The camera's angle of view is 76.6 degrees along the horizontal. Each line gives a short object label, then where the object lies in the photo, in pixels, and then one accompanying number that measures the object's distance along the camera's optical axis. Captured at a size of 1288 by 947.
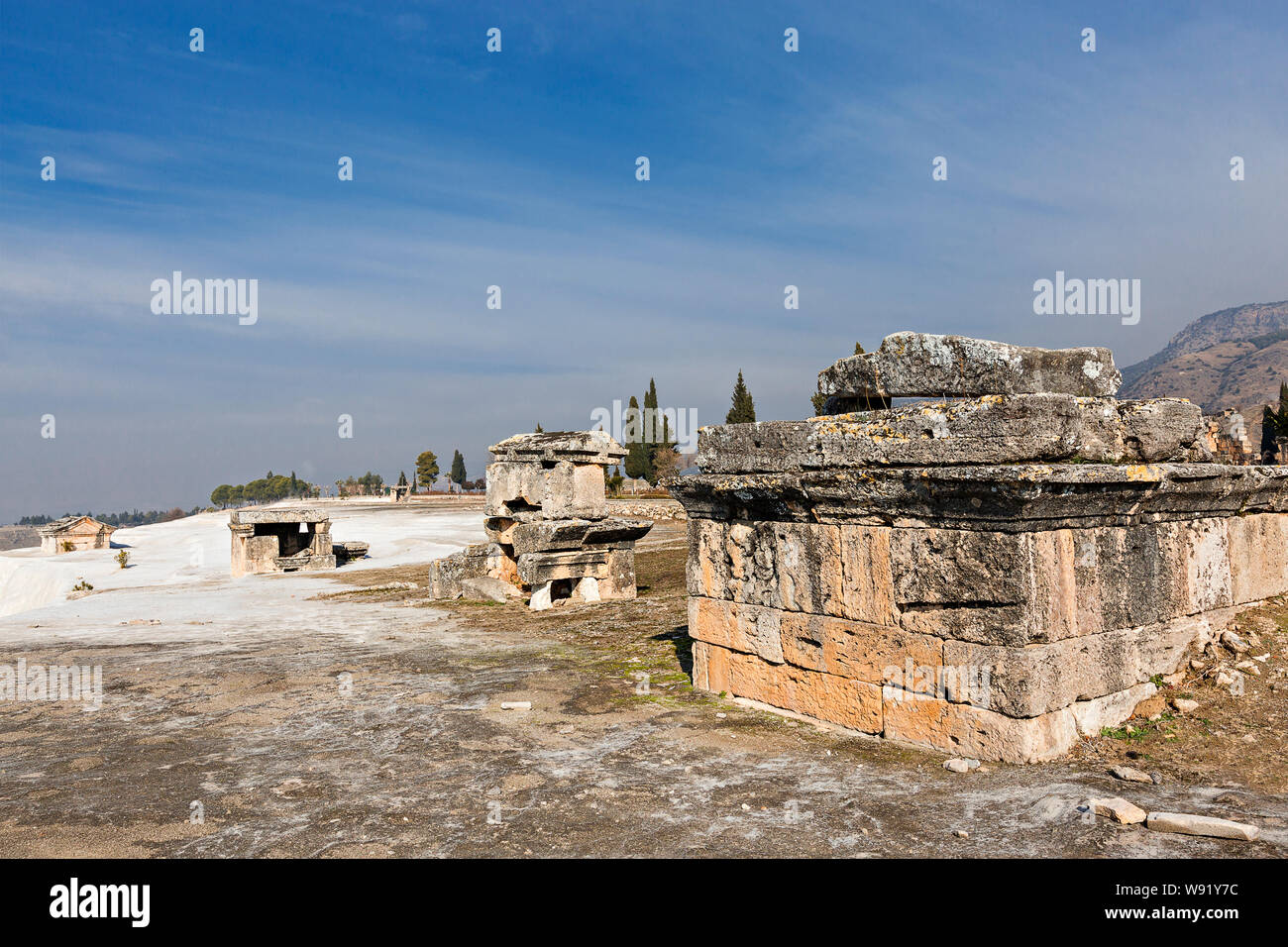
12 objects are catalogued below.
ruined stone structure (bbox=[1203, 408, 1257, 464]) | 18.97
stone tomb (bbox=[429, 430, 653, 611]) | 11.25
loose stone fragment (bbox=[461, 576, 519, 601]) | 12.05
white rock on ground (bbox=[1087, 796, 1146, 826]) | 3.33
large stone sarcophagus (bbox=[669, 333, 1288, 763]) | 4.20
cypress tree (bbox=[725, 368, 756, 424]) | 45.23
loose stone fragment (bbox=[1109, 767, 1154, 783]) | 3.85
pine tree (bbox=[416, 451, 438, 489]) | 68.25
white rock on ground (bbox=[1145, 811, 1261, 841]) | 3.12
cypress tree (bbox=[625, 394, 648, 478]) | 52.00
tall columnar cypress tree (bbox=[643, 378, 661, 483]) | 53.06
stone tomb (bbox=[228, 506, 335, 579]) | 17.52
